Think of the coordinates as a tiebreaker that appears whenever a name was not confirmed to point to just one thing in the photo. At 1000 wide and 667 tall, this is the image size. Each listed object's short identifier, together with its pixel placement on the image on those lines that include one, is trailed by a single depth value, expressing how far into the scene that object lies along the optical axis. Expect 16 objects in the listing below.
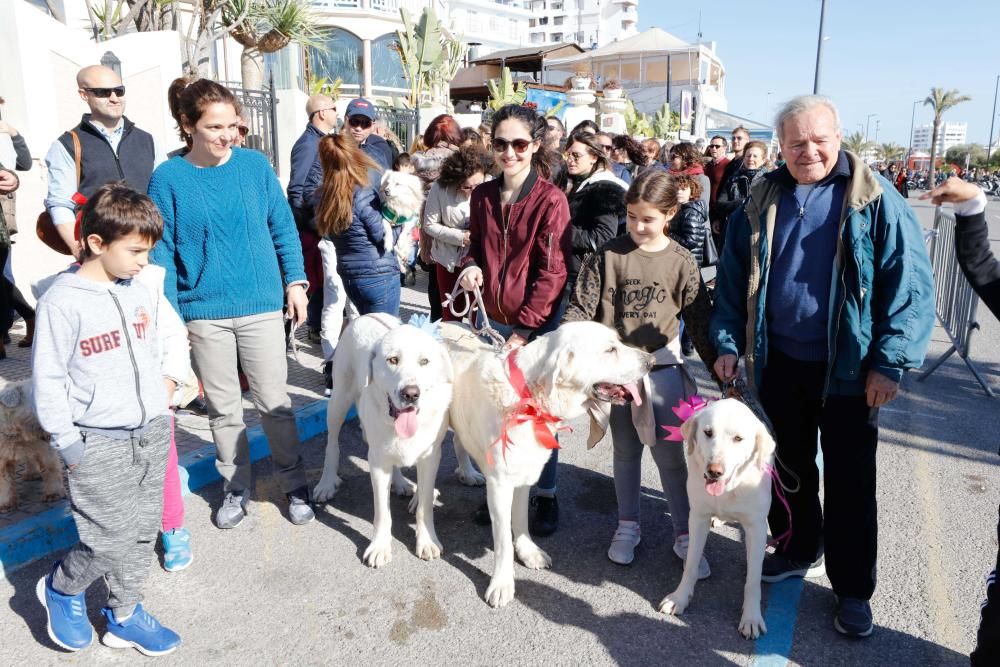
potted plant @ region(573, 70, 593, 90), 19.86
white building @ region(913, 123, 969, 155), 183.43
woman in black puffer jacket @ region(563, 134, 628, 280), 4.45
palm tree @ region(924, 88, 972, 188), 62.47
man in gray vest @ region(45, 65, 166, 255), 4.25
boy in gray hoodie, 2.48
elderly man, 2.66
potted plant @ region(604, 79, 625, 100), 17.93
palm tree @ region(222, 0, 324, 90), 15.28
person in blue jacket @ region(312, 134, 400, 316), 4.95
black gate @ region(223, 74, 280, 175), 10.45
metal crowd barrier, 6.53
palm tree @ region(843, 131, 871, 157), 71.31
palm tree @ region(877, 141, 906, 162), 94.11
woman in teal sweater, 3.33
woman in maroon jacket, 3.54
